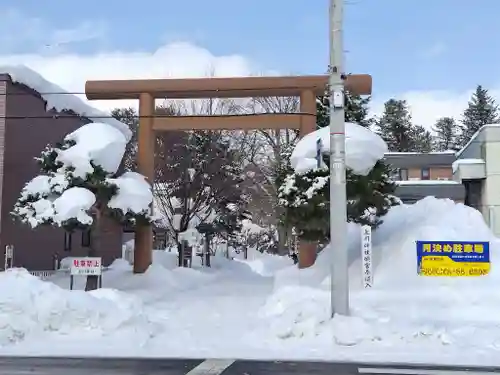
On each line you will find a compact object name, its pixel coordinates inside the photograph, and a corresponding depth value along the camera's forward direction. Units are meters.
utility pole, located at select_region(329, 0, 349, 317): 13.43
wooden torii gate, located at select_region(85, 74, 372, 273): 21.98
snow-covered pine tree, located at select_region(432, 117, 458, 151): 80.38
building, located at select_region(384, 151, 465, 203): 47.66
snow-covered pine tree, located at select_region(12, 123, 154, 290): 18.27
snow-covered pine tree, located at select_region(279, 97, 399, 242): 17.58
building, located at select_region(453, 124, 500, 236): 31.42
